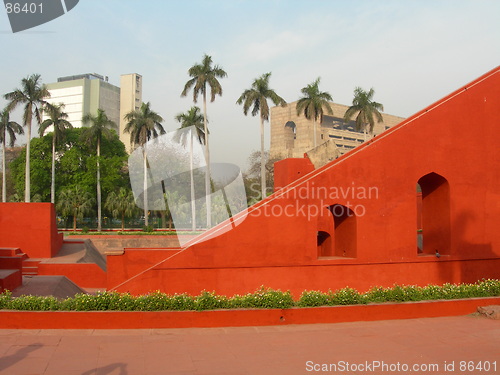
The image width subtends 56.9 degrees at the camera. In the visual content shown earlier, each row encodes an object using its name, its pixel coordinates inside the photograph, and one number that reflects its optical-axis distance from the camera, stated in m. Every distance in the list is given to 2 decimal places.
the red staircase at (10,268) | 10.12
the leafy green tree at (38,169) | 34.06
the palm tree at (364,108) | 30.72
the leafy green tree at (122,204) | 30.83
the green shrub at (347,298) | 7.79
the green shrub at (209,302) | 7.34
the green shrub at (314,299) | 7.64
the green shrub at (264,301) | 7.50
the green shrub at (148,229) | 28.15
